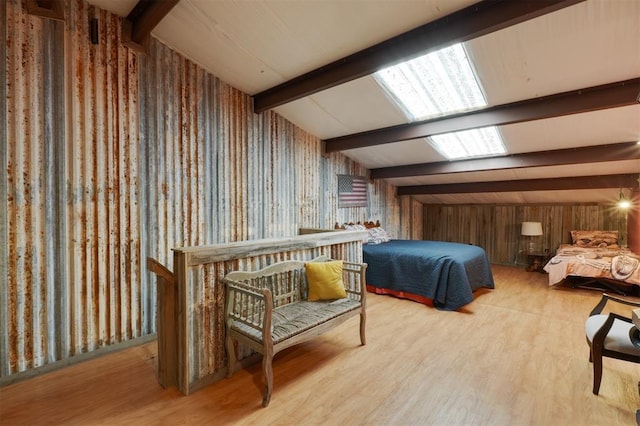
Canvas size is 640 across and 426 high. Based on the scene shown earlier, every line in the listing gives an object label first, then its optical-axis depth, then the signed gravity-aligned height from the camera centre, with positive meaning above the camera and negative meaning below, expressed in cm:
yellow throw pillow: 279 -72
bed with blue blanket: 381 -90
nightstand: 605 -111
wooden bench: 203 -89
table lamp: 594 -46
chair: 192 -91
